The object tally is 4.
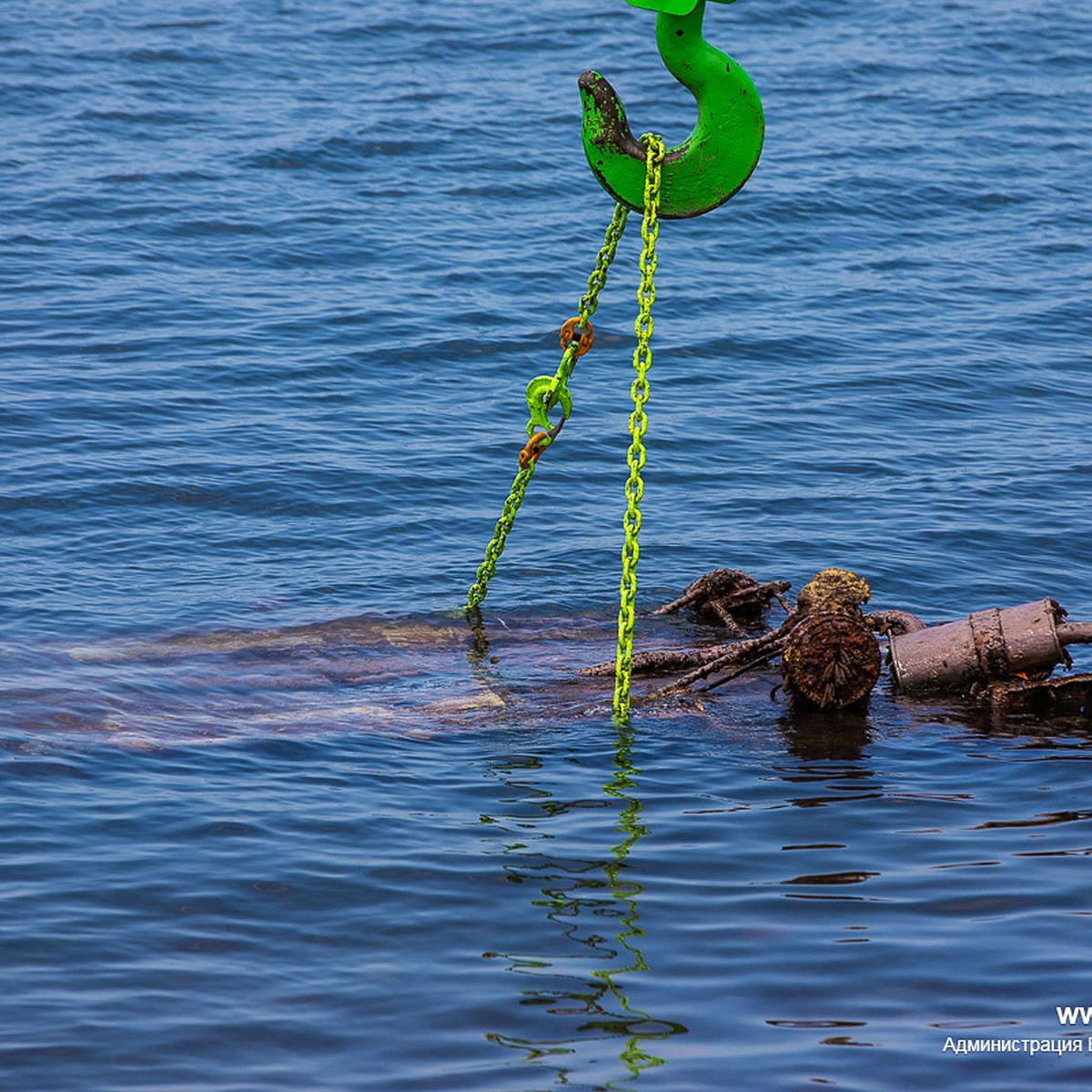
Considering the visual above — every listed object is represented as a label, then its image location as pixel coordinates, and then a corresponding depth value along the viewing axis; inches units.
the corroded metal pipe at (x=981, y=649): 600.4
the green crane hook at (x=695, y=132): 577.9
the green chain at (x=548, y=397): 625.3
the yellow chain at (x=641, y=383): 571.8
